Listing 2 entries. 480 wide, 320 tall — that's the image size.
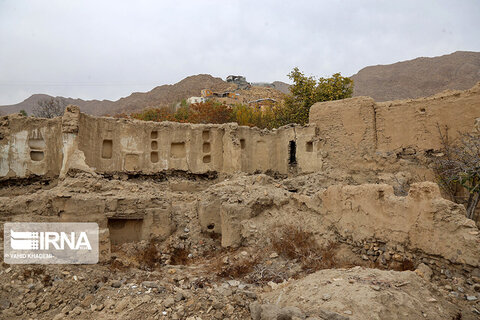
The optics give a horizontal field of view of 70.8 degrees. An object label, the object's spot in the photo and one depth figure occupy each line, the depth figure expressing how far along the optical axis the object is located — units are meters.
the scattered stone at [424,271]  4.98
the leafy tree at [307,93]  16.89
